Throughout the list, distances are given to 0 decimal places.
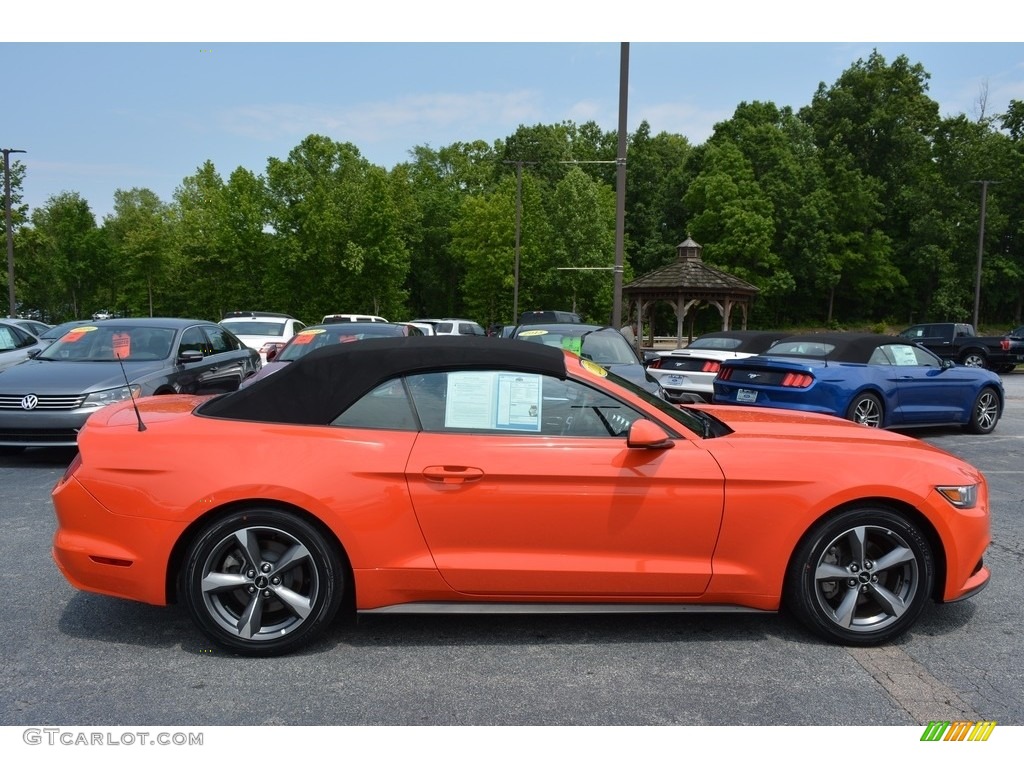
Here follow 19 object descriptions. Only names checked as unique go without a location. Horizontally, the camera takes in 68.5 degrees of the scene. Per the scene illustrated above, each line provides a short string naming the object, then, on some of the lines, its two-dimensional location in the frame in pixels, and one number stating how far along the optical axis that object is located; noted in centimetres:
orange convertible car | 346
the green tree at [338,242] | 4316
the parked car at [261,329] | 1702
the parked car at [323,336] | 981
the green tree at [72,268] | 5372
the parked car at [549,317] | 3020
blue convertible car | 966
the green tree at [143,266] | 5206
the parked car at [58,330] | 1756
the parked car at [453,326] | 2948
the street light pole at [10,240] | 3344
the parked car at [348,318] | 2044
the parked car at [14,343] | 1191
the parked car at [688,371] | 1208
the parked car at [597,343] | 942
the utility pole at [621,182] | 1451
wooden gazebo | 3016
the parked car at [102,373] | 768
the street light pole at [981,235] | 3509
